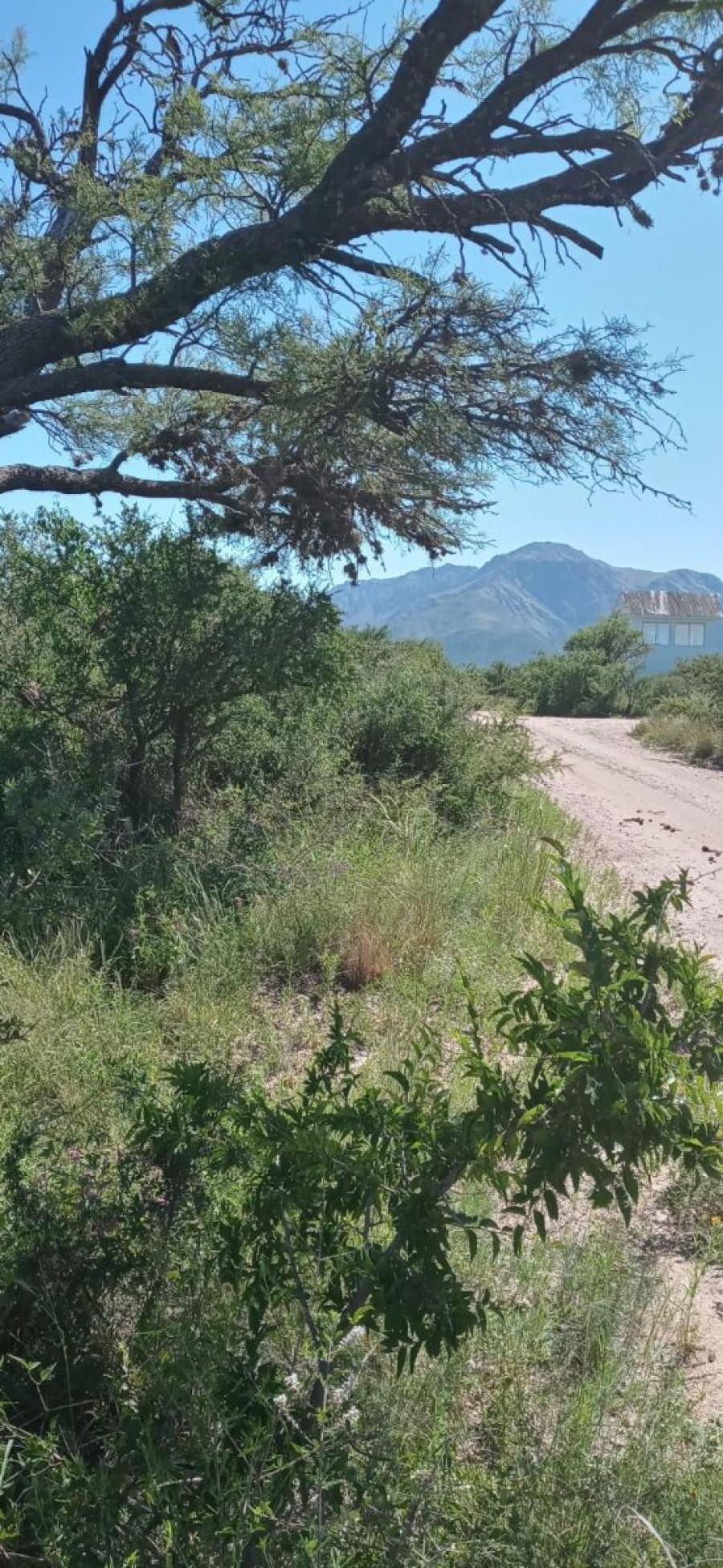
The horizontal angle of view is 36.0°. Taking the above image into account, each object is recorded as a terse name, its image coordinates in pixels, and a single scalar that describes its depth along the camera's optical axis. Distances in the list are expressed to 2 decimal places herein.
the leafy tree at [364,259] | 5.32
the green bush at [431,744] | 9.57
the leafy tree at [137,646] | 7.29
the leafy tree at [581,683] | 28.27
